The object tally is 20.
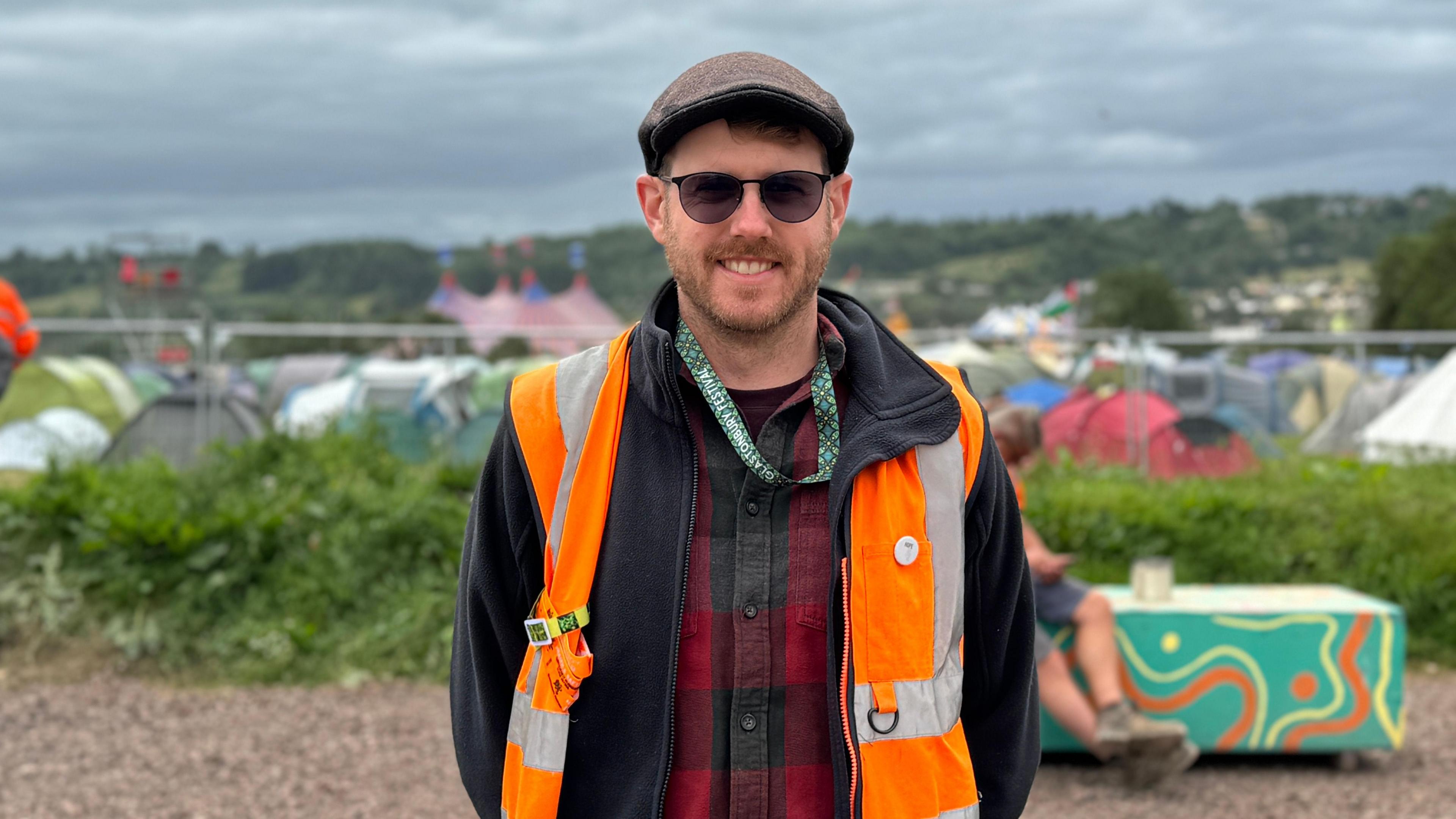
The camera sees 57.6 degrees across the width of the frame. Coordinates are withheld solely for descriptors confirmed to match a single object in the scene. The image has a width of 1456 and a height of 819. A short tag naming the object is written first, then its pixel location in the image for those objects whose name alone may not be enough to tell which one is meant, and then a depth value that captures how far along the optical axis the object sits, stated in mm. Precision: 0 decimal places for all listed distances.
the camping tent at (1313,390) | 24547
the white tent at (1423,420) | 12914
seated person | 5059
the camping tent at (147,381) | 16141
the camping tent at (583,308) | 46625
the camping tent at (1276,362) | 30220
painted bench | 5473
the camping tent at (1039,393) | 19703
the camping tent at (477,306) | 47938
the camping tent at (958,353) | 23141
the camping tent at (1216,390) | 17297
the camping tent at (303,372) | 21375
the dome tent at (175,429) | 10578
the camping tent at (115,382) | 15594
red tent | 12039
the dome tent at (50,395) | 14805
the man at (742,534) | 1962
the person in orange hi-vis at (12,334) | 6285
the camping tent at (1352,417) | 14438
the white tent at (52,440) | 9205
